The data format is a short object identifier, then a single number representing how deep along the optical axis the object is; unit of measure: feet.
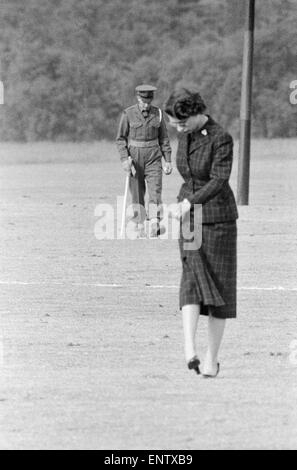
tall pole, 80.23
